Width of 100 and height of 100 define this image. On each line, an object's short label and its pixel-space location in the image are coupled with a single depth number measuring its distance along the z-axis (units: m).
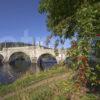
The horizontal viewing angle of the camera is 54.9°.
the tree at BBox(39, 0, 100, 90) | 2.55
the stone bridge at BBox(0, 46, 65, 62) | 41.09
